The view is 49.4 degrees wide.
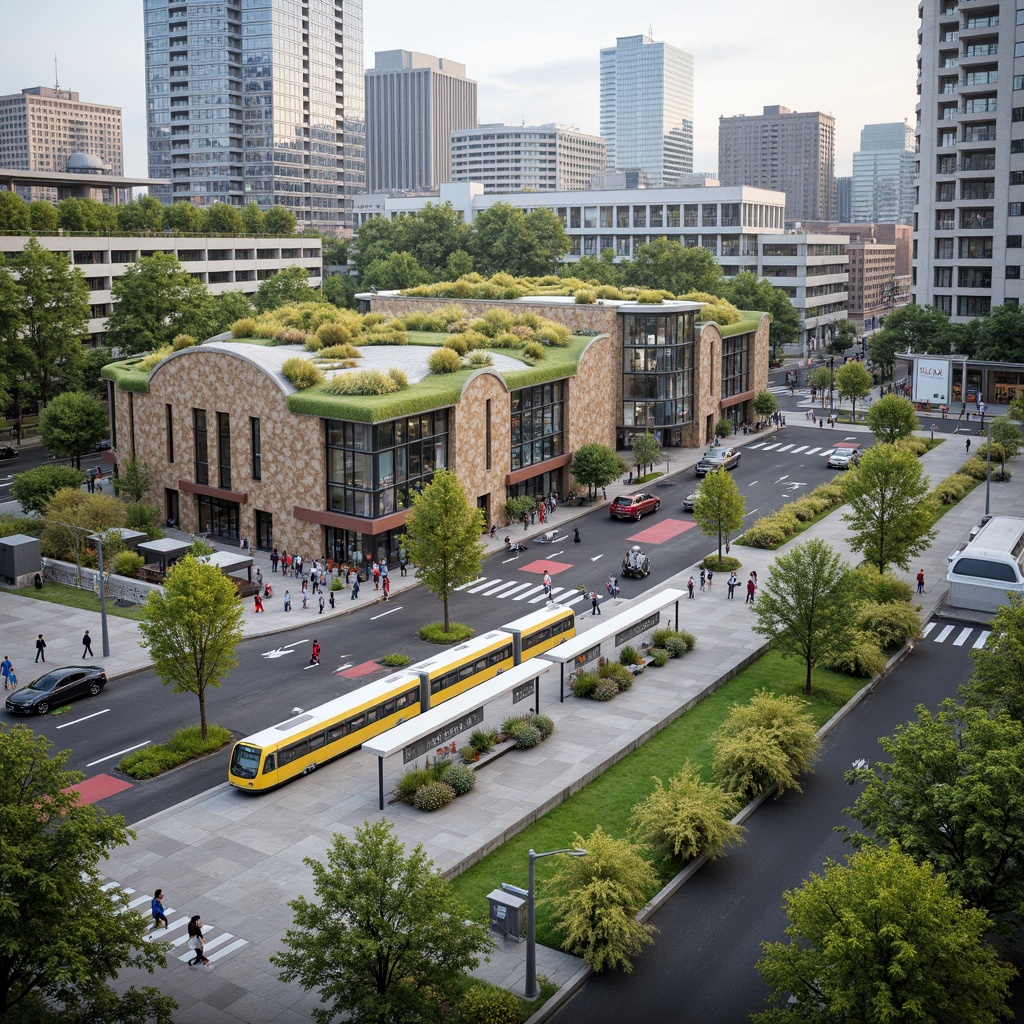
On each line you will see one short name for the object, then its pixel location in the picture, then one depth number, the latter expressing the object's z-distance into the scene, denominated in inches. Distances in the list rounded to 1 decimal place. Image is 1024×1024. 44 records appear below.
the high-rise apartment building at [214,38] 7667.3
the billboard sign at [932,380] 4271.7
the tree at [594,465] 3075.8
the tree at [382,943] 903.1
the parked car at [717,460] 3400.6
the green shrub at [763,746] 1443.2
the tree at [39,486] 2714.1
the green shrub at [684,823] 1274.6
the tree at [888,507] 2235.5
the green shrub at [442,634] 2063.2
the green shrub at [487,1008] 982.4
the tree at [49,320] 3683.6
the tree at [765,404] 4200.3
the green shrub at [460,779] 1455.5
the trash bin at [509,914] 1133.1
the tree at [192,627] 1625.2
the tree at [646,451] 3326.8
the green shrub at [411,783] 1446.9
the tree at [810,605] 1803.6
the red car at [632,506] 2930.6
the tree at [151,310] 3850.9
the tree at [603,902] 1096.8
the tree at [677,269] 5492.1
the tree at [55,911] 835.4
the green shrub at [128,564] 2407.7
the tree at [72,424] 3142.2
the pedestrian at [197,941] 1102.4
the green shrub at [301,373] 2546.8
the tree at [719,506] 2492.6
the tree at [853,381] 4330.7
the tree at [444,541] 2089.1
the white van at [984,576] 2156.7
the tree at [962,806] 1010.7
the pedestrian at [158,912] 1155.3
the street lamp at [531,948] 1024.9
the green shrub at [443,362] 2822.3
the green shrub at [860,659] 1876.2
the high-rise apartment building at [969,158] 4534.9
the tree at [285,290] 4608.8
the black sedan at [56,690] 1738.4
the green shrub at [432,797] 1416.1
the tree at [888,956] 844.0
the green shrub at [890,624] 2009.1
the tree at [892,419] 3368.6
